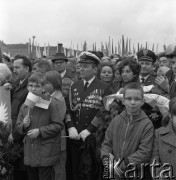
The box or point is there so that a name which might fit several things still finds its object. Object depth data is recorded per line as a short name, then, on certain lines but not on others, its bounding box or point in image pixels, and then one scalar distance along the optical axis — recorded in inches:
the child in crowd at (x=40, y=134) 142.5
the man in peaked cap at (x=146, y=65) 166.2
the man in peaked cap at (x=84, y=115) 158.7
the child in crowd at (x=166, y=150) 112.7
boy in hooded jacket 121.2
